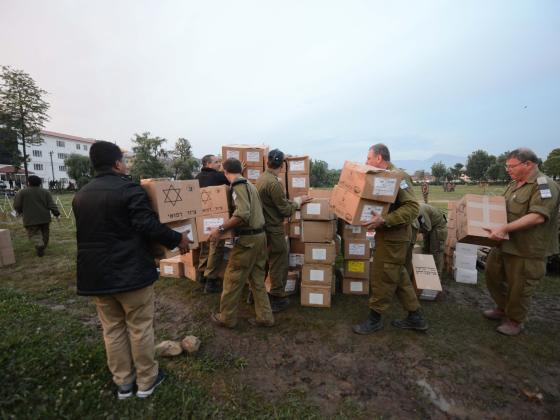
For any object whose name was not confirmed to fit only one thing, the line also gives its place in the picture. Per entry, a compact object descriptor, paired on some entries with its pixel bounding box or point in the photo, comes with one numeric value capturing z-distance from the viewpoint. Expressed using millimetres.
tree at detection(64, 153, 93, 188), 41194
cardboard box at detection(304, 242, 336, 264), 3814
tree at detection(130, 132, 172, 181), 43219
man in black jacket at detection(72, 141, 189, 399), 1967
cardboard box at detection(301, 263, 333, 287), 3846
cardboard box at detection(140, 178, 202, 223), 2273
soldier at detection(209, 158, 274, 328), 3027
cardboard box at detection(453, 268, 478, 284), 4734
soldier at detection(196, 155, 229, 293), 4328
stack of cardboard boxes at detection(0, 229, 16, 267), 5629
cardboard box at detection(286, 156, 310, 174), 4402
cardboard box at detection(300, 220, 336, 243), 3847
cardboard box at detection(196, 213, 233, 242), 3350
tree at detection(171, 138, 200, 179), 47469
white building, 53906
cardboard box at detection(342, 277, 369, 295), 4285
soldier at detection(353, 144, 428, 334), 2908
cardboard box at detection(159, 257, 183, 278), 4984
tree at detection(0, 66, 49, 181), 25875
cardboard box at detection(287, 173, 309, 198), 4422
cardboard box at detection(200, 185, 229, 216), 3434
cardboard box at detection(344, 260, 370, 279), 4223
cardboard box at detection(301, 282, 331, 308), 3857
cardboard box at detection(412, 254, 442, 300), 3922
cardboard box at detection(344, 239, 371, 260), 4145
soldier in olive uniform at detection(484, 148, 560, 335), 2803
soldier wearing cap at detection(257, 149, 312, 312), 3545
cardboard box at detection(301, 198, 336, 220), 3771
